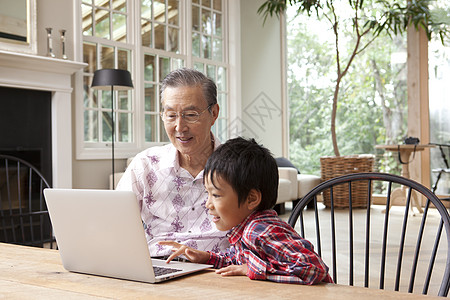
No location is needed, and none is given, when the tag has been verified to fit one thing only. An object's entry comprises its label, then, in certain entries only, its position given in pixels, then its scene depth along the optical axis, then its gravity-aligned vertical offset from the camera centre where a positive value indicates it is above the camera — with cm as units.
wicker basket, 684 -35
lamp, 491 +62
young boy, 109 -17
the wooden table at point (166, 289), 96 -27
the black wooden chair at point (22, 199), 448 -44
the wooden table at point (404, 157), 627 -18
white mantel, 453 +51
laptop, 105 -18
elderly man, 173 -10
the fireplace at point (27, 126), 446 +18
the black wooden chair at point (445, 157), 704 -20
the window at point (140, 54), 545 +105
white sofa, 640 -52
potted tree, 670 +149
